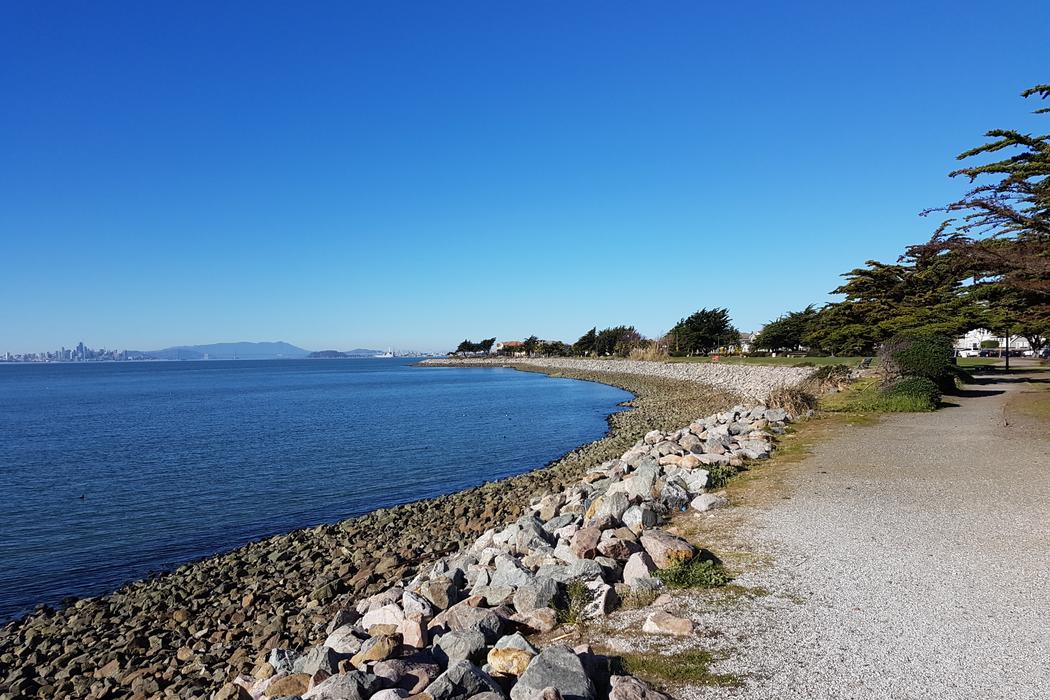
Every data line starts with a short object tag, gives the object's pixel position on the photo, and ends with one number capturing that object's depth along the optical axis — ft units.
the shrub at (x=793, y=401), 55.45
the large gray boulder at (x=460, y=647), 14.77
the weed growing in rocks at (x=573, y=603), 16.61
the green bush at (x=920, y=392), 54.75
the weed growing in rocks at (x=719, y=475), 30.76
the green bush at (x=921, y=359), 60.95
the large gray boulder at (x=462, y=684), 12.26
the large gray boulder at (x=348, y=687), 12.78
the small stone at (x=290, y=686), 15.18
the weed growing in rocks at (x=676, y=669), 13.00
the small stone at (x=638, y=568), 18.35
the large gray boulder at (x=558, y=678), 12.04
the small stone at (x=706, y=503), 26.55
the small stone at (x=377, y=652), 15.55
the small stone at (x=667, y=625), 15.10
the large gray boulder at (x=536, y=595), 17.06
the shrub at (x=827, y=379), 71.26
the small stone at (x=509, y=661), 13.58
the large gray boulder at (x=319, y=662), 15.43
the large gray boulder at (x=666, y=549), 19.25
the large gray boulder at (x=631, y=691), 12.03
